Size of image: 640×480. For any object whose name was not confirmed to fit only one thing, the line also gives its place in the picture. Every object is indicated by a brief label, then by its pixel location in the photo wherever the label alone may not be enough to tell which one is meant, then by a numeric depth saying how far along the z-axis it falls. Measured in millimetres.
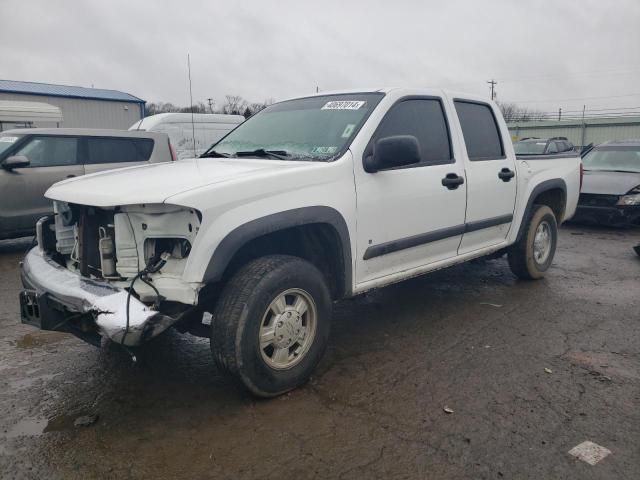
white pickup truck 2840
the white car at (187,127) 14297
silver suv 7445
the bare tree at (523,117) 49594
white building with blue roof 26906
